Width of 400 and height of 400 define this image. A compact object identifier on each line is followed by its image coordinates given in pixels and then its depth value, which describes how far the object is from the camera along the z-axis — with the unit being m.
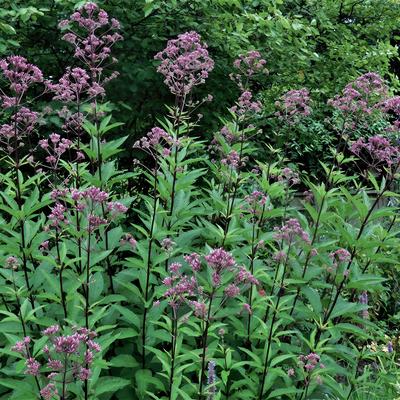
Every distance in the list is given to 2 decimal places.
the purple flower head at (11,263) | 2.96
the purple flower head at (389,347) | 4.90
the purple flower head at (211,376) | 2.97
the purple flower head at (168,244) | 3.16
